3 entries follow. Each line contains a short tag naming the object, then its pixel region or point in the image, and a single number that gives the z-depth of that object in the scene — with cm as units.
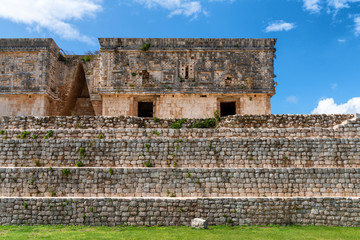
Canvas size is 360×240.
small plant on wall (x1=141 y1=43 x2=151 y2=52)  1686
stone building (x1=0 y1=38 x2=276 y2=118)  1672
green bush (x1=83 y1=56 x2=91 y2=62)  1970
